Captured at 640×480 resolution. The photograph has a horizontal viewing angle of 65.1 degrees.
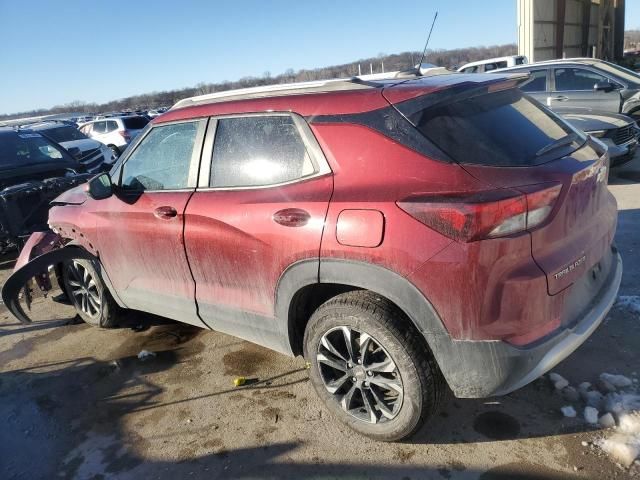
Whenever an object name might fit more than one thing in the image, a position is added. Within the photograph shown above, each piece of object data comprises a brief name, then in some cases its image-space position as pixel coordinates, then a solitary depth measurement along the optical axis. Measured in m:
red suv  2.21
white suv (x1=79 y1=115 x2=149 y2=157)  17.88
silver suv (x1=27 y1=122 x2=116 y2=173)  10.46
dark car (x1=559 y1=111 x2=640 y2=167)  7.26
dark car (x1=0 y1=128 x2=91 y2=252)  6.10
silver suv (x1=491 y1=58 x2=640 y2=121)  9.21
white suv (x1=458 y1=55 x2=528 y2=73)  15.36
